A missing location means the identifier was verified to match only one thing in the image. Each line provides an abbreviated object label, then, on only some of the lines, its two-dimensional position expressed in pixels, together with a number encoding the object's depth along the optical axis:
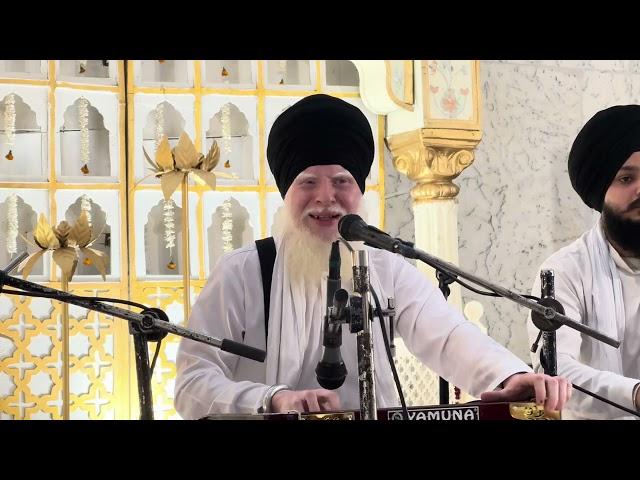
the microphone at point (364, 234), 2.14
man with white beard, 2.61
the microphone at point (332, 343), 2.20
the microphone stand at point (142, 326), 2.10
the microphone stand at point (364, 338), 2.08
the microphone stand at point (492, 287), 2.14
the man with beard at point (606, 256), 3.32
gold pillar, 4.61
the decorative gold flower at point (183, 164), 4.03
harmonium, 1.91
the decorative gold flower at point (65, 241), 3.82
